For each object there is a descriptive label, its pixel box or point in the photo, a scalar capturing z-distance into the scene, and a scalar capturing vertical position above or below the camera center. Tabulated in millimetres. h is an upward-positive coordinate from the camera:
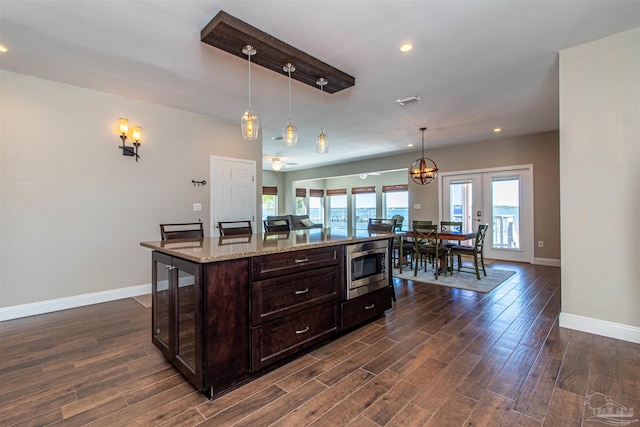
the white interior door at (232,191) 4824 +404
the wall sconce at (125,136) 3820 +1064
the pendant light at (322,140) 3108 +835
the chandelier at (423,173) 5461 +776
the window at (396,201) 10227 +441
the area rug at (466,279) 4238 -1076
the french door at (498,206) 6172 +141
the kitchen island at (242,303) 1727 -618
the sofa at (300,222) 9021 -274
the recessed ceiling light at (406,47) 2637 +1547
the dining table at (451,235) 4531 -371
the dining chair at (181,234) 2764 -201
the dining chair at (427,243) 4592 -531
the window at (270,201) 11242 +512
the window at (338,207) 11742 +258
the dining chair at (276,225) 3654 -150
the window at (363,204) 10979 +333
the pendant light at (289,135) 2968 +828
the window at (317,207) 12164 +273
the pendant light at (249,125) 2693 +839
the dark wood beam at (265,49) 2246 +1439
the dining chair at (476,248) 4594 -595
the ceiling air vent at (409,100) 3928 +1579
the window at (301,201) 11734 +518
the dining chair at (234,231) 3207 -197
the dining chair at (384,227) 3936 -203
